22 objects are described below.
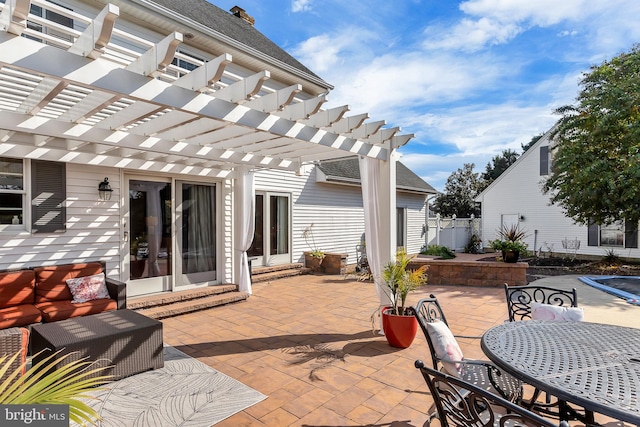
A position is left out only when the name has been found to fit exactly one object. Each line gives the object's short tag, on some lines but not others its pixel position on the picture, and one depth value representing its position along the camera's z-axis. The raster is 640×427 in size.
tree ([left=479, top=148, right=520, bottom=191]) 29.23
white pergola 2.33
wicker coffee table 3.29
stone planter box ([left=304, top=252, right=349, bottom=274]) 9.73
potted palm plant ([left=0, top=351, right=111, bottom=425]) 1.45
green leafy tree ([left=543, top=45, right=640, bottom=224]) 9.70
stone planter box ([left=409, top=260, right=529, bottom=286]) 7.90
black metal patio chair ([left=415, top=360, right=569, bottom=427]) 1.43
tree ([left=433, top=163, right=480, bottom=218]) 26.41
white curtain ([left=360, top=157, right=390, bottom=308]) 4.96
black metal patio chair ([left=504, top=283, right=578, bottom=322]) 3.54
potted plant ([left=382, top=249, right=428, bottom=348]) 4.22
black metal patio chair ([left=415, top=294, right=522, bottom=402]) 2.39
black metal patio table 1.69
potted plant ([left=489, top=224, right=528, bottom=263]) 8.04
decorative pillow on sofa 4.89
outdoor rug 2.81
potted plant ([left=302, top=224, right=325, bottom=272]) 9.84
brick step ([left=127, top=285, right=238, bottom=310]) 5.68
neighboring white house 13.64
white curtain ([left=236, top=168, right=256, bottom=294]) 6.96
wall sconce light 5.67
